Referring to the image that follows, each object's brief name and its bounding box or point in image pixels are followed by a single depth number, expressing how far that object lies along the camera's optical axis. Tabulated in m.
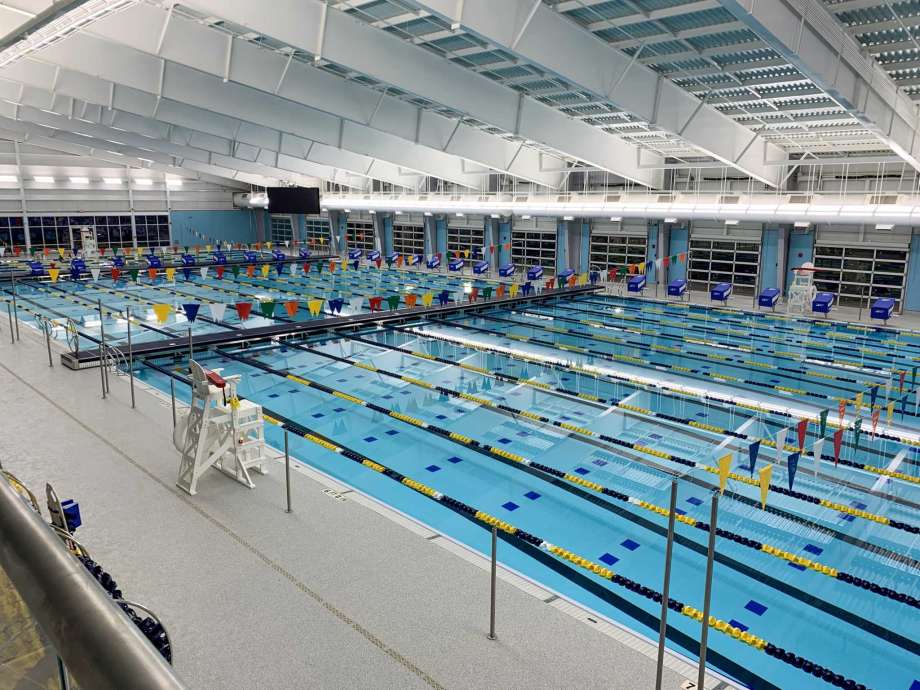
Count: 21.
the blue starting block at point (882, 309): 15.48
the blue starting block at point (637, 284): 20.05
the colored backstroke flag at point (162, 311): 11.42
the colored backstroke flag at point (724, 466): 4.90
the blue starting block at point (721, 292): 18.23
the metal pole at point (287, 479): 5.26
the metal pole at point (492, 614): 3.75
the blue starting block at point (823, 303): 16.44
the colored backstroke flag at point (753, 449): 5.62
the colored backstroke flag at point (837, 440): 6.50
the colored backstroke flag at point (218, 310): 12.37
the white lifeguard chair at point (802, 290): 17.17
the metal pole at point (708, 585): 2.67
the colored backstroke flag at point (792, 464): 5.39
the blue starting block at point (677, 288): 19.52
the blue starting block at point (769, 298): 17.38
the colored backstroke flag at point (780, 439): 5.75
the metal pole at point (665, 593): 2.79
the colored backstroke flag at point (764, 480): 4.97
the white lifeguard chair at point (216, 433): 5.62
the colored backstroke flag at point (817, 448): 5.97
